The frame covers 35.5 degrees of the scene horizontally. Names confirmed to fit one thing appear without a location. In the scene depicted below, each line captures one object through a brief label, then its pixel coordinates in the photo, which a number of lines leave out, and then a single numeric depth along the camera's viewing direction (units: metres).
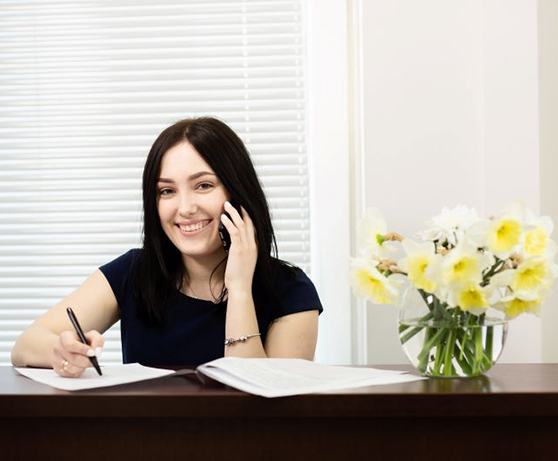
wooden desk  1.49
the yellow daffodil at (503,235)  1.59
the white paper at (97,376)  1.59
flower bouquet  1.58
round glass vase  1.66
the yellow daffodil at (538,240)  1.62
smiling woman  2.24
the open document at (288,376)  1.51
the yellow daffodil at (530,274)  1.62
